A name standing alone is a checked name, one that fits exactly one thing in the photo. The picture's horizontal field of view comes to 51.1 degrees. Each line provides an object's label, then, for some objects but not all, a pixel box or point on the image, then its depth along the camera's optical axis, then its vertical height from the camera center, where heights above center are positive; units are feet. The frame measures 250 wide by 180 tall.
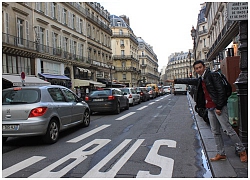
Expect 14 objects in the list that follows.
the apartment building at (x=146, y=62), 330.95 +30.34
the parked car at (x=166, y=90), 203.20 -4.09
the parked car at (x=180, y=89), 152.15 -2.66
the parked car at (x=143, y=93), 85.61 -2.68
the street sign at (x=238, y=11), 14.87 +4.15
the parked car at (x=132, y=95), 66.97 -2.75
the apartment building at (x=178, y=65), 495.82 +39.46
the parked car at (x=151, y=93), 104.94 -3.30
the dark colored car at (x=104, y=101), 45.85 -2.71
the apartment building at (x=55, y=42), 76.02 +16.87
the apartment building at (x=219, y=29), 70.93 +22.91
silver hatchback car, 21.63 -2.23
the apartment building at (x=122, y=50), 247.50 +33.88
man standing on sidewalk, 15.11 -1.15
